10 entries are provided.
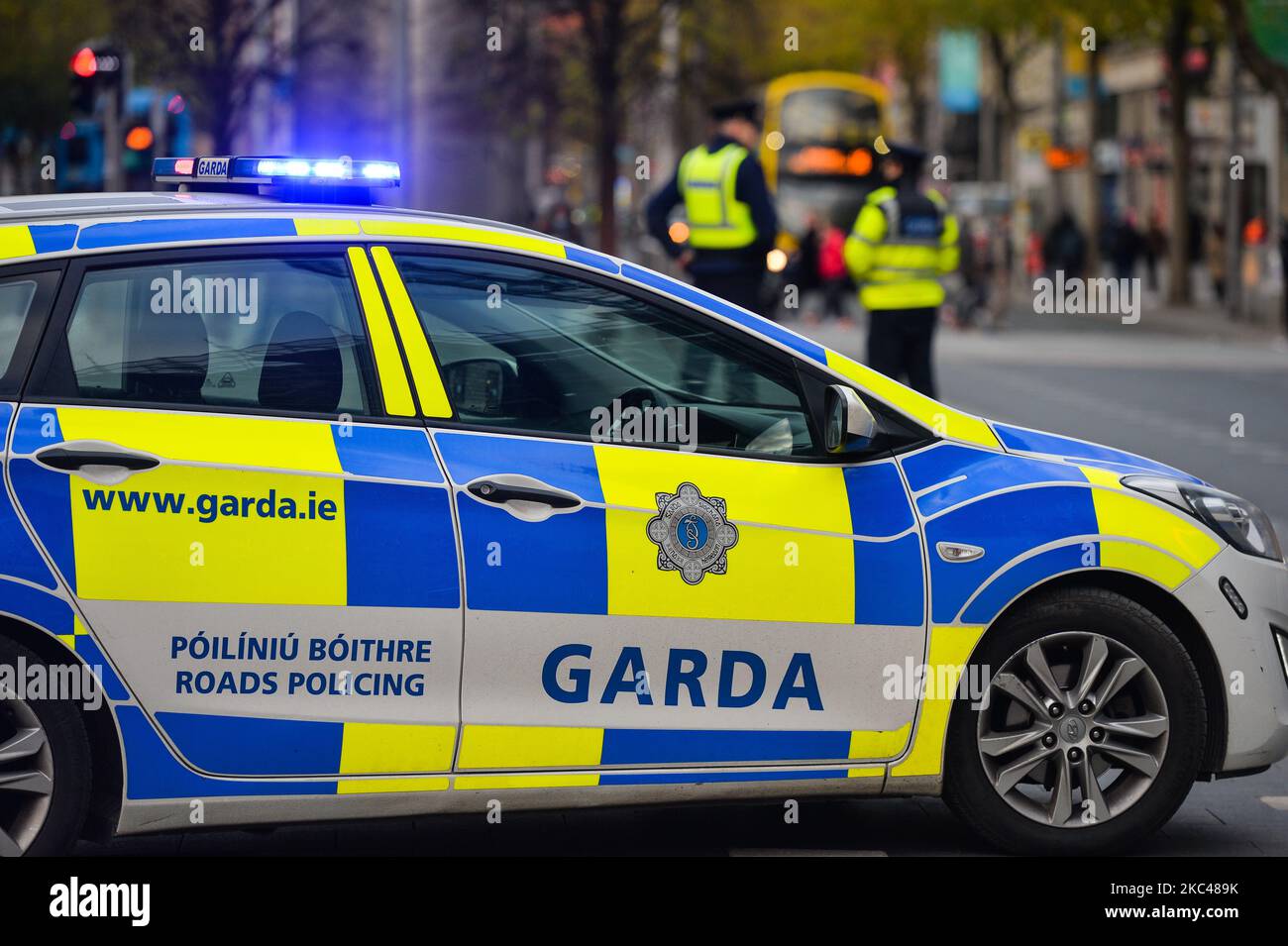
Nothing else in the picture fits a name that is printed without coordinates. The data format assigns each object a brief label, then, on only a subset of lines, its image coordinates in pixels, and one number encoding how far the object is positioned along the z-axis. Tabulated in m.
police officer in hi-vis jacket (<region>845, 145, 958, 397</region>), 12.05
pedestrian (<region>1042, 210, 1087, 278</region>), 44.56
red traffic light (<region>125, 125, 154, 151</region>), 19.92
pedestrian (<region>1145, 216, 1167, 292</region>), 45.28
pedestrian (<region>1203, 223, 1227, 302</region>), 38.66
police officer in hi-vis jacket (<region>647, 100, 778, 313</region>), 12.05
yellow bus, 41.72
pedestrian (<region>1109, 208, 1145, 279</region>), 43.00
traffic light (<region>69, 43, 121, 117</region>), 18.08
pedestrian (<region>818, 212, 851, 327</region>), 34.53
